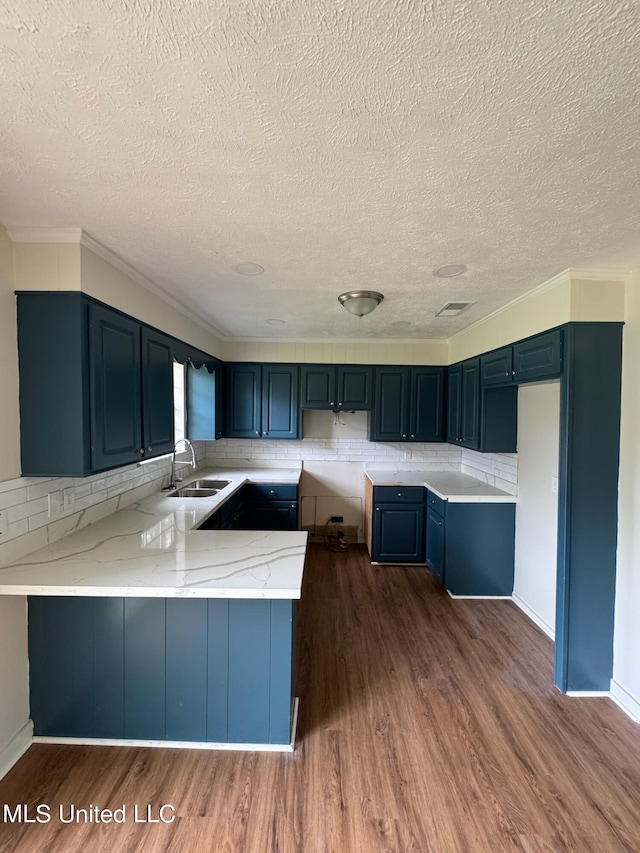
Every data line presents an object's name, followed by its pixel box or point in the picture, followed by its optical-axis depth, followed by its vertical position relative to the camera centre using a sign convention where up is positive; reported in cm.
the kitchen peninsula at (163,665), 168 -117
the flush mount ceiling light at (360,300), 241 +77
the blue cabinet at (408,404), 410 +13
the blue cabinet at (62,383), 169 +14
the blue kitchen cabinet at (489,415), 316 +1
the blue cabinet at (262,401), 414 +15
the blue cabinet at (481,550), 317 -117
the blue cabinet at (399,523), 378 -112
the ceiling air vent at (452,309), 272 +84
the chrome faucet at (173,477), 328 -59
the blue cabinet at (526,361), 213 +38
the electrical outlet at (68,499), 196 -47
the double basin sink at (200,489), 322 -69
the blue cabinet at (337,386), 411 +33
